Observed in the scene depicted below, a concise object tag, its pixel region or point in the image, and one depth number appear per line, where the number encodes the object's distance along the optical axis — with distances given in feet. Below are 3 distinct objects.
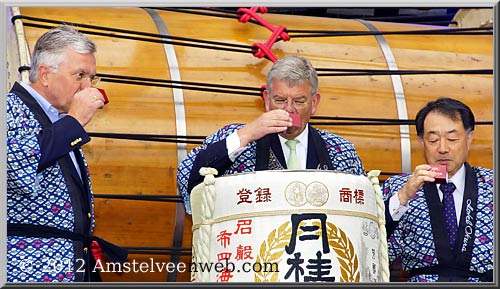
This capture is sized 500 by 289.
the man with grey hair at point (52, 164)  28.17
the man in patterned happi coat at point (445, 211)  31.37
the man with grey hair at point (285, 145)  30.40
